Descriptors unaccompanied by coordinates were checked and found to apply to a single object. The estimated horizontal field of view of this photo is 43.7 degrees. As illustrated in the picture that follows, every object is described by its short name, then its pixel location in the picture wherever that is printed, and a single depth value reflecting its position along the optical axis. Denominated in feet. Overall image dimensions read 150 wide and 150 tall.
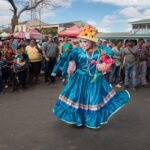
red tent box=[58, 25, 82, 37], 37.45
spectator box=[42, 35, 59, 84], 22.26
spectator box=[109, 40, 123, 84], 22.91
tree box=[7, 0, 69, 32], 51.99
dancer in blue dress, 11.55
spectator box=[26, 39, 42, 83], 21.53
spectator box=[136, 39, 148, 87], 21.83
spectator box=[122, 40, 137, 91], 20.72
